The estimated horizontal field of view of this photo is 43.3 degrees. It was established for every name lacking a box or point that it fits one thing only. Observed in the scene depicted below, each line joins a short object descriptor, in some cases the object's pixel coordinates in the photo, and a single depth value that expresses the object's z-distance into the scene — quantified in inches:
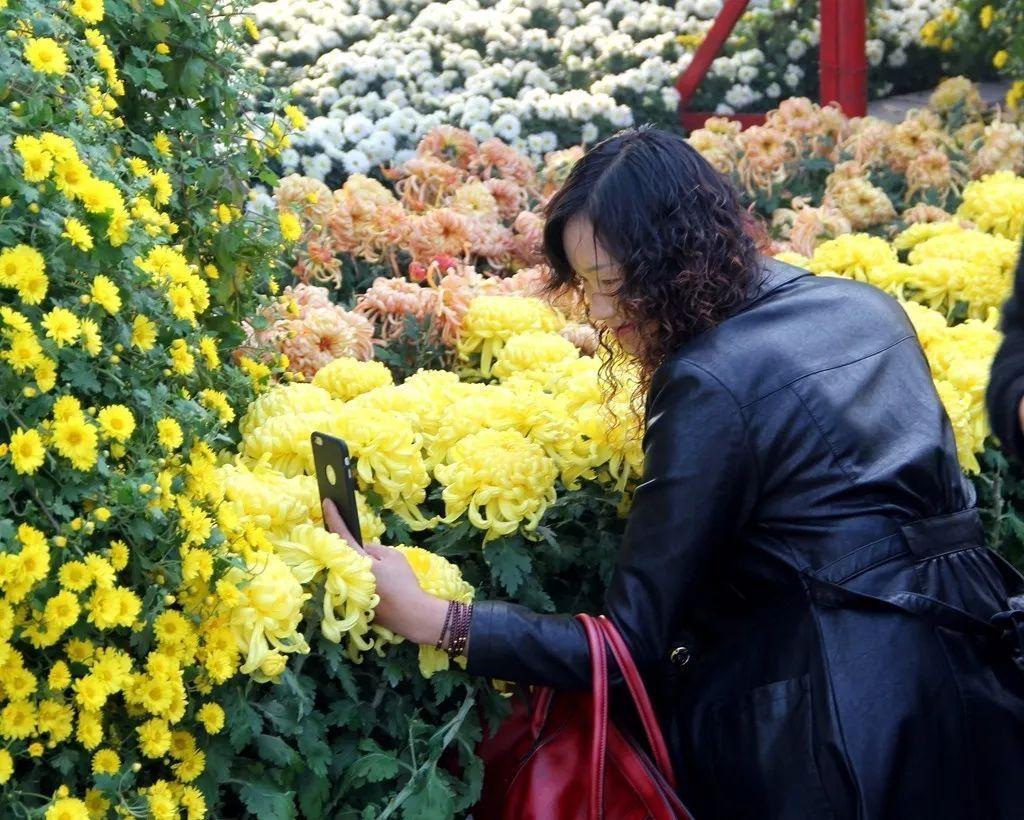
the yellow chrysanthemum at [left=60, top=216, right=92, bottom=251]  56.2
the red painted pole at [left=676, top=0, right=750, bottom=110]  225.5
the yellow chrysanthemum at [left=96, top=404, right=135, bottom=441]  57.2
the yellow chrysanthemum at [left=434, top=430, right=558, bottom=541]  81.2
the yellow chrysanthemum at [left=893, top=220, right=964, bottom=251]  137.1
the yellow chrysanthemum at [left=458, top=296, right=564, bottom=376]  110.4
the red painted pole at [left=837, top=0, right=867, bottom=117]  210.1
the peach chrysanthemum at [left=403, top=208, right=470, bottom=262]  133.6
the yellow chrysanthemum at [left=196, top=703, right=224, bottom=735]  63.0
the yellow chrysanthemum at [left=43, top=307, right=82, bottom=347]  55.1
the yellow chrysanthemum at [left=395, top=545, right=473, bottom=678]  74.3
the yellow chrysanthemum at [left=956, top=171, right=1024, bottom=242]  139.1
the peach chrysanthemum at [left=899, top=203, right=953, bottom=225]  149.3
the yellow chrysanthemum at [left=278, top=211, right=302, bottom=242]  83.6
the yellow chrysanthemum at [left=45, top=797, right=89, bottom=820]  55.4
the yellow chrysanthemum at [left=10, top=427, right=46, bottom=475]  53.4
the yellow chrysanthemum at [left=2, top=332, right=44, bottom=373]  54.3
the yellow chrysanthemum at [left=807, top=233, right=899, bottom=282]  125.6
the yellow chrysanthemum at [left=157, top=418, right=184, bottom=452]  61.1
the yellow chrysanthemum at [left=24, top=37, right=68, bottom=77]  58.6
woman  72.1
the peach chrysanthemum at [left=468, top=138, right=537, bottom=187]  167.0
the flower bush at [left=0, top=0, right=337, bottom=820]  55.3
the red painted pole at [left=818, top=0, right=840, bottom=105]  213.3
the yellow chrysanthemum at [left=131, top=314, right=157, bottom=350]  61.7
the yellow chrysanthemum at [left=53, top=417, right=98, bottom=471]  54.9
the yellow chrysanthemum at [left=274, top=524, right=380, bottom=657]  69.5
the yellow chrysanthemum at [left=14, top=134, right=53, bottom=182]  55.6
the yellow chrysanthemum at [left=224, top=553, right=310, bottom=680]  64.9
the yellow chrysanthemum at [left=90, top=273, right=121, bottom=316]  57.4
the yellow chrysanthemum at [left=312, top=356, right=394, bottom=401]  96.2
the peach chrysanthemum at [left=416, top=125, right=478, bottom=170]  172.1
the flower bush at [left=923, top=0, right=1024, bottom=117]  253.5
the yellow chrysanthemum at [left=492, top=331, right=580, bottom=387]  104.3
